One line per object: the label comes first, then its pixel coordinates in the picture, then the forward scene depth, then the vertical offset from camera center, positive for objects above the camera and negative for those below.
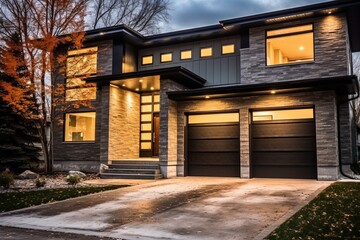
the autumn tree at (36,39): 15.04 +4.64
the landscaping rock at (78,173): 15.10 -1.13
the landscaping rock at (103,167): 15.55 -0.89
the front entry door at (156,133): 17.77 +0.70
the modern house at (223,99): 13.72 +2.07
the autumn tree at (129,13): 29.03 +10.93
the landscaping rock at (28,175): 15.00 -1.21
